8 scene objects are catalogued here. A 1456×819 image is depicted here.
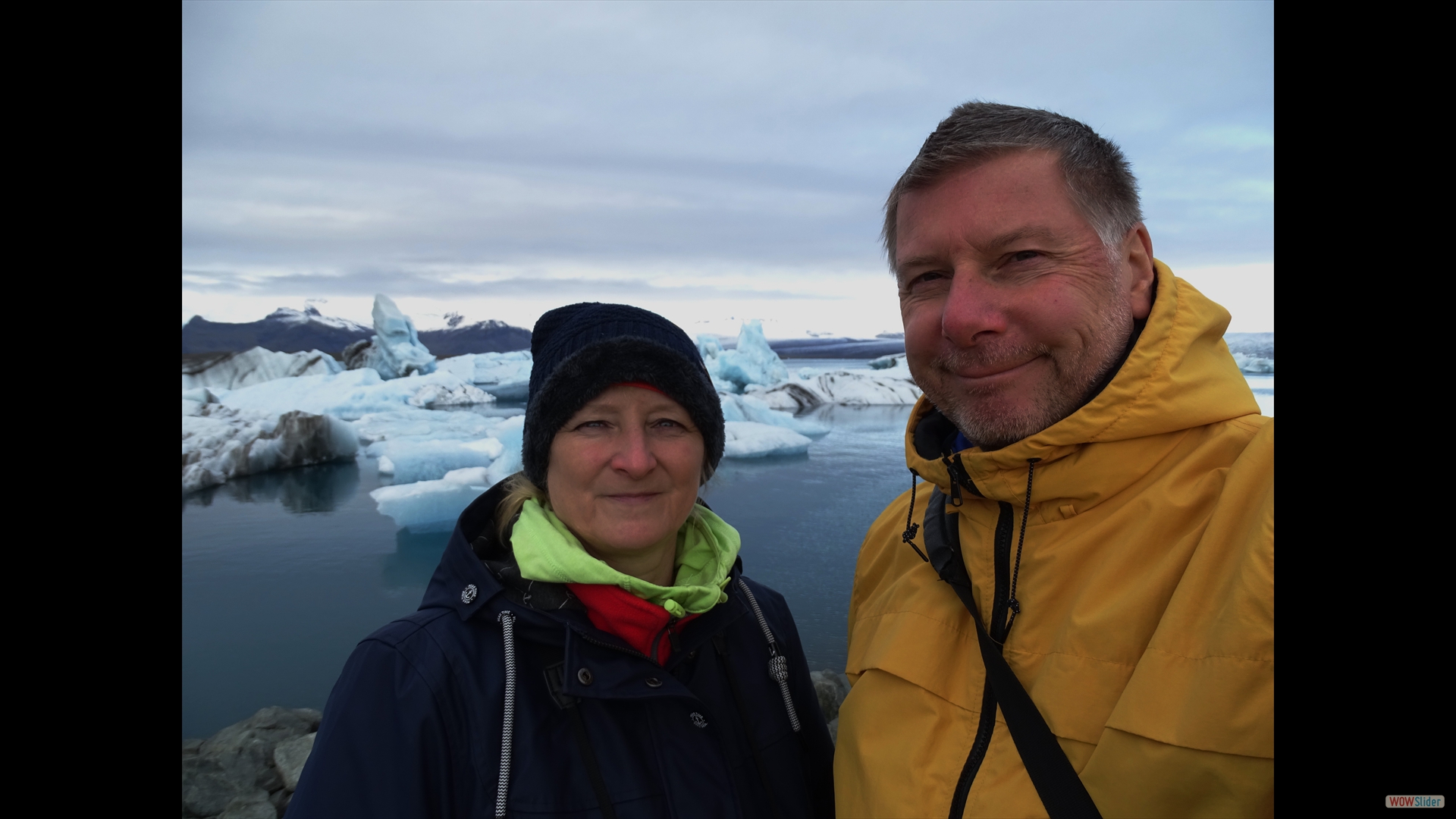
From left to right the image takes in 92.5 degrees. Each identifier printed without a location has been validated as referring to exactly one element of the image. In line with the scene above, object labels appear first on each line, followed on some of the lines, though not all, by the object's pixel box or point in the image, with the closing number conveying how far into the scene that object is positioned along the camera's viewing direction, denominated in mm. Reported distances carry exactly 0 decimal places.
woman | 1103
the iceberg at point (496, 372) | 27219
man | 900
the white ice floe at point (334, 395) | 17609
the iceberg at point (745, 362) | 24156
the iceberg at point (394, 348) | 23531
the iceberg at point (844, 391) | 23609
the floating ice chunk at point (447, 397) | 21906
